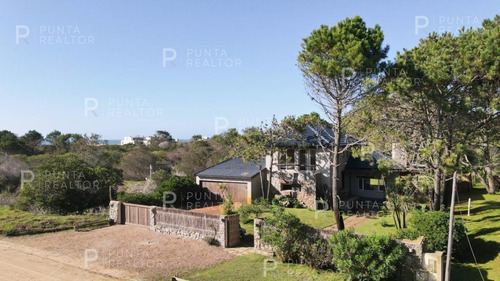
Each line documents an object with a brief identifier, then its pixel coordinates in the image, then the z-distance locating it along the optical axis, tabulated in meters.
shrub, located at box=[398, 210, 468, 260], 12.32
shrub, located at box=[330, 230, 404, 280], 10.29
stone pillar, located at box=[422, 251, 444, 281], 10.16
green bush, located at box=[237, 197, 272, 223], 20.17
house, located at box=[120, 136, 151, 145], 118.06
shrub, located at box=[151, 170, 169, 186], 28.72
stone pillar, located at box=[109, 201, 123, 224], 21.08
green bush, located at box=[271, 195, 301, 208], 25.56
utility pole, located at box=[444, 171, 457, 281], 8.54
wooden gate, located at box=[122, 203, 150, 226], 19.83
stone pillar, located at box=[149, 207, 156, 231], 19.02
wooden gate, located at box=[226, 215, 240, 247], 15.98
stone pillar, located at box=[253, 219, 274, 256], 14.34
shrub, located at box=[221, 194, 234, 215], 16.62
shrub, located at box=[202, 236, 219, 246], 16.23
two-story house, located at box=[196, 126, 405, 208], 26.20
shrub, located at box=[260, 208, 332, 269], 12.52
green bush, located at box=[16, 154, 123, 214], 22.84
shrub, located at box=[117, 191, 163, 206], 22.23
